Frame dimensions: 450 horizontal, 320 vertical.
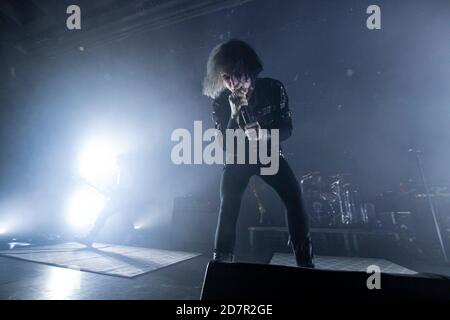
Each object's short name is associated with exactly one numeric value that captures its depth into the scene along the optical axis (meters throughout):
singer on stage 1.52
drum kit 4.23
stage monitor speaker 0.61
